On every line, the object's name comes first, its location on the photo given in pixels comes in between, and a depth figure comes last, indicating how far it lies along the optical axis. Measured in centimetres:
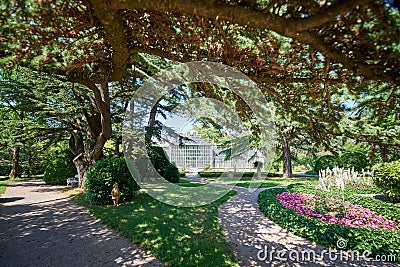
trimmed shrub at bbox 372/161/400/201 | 635
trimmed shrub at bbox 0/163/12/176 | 1839
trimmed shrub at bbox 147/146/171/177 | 1209
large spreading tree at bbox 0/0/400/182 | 134
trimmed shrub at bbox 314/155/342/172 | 1514
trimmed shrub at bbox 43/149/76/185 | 1174
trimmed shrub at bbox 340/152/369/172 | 1429
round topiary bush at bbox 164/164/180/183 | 1228
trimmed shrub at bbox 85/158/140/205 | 666
